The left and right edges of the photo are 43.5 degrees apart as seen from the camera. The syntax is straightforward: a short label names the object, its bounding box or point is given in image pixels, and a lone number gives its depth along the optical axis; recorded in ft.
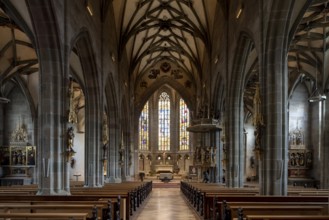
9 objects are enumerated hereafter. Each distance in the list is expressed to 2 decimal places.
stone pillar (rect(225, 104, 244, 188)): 75.56
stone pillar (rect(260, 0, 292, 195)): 48.65
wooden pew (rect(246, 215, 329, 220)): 23.21
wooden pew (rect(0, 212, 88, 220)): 24.29
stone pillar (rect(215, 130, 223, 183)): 101.71
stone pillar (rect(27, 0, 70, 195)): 49.19
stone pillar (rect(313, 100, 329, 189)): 88.63
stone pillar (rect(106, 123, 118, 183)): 102.06
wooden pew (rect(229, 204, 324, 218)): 29.19
